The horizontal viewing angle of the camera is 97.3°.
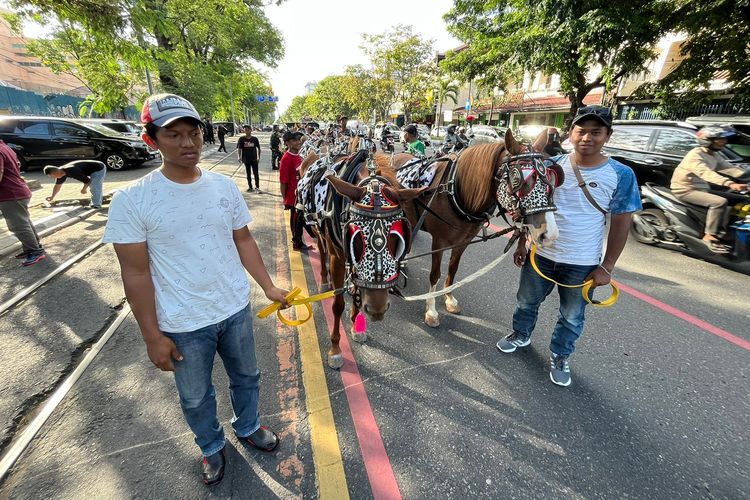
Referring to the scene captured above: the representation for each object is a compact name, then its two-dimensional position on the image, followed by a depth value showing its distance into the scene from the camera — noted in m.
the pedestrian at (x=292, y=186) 5.51
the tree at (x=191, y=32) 6.25
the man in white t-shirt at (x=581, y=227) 2.21
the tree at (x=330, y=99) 48.31
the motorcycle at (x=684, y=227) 4.58
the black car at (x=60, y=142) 11.13
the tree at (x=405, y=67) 35.09
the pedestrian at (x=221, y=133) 19.84
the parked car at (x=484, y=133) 17.83
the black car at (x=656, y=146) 6.35
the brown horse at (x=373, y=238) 1.96
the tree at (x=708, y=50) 9.92
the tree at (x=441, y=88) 34.34
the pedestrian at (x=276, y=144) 13.69
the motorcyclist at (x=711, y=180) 4.73
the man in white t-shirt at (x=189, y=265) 1.48
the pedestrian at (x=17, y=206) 4.36
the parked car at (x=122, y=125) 15.22
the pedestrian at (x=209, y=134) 22.86
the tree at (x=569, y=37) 10.73
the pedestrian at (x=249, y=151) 9.26
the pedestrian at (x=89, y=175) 7.26
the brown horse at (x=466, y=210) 2.46
